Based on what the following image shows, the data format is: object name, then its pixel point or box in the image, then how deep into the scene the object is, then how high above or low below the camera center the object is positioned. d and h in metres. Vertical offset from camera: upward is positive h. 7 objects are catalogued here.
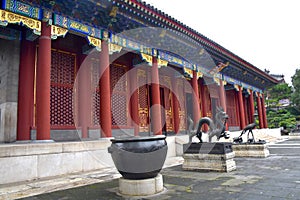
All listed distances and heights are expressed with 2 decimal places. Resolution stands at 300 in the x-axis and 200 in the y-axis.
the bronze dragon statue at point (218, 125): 6.20 -0.09
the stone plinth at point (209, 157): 5.68 -0.85
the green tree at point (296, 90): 34.09 +4.39
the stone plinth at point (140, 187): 3.82 -1.00
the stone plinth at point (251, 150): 8.34 -1.06
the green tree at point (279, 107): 27.92 +1.67
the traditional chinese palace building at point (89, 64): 6.61 +2.45
